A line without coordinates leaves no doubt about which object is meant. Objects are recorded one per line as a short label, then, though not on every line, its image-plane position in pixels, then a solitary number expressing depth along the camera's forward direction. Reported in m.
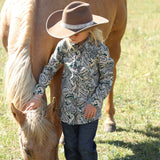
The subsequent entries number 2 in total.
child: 4.84
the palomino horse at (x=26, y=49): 4.66
